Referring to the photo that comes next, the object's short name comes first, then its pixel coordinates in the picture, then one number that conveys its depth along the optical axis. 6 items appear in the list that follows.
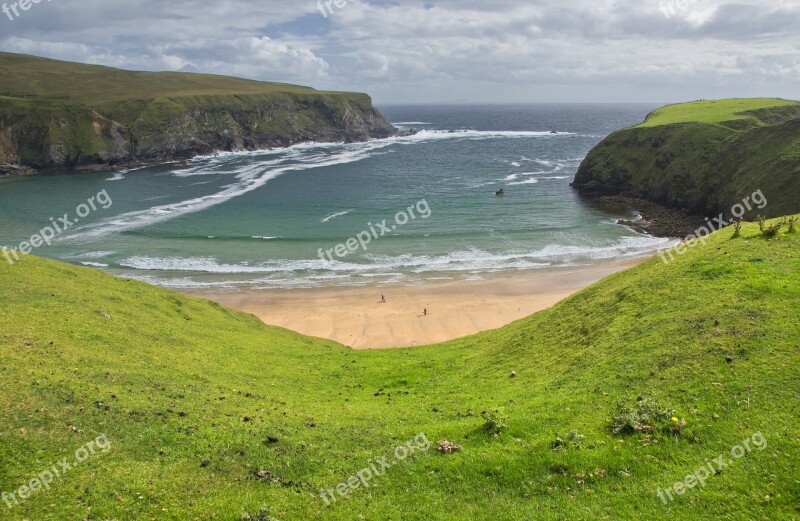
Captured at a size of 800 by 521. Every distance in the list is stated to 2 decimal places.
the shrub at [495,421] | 16.08
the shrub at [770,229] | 24.77
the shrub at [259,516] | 12.54
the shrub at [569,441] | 14.60
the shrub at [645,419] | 14.55
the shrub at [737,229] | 26.37
